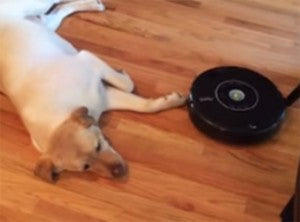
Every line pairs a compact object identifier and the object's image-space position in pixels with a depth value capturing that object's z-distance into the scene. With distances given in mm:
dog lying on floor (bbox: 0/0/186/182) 1549
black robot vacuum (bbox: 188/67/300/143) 1714
